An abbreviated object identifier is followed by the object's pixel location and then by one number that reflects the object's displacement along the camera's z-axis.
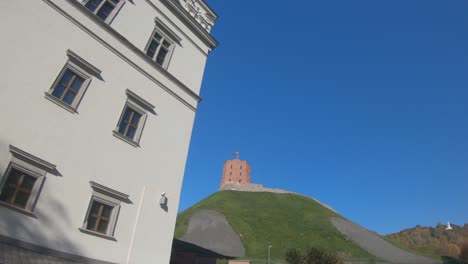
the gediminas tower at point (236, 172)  116.63
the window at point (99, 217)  10.59
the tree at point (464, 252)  67.04
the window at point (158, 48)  14.58
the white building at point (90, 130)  9.31
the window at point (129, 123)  12.44
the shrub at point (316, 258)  21.61
